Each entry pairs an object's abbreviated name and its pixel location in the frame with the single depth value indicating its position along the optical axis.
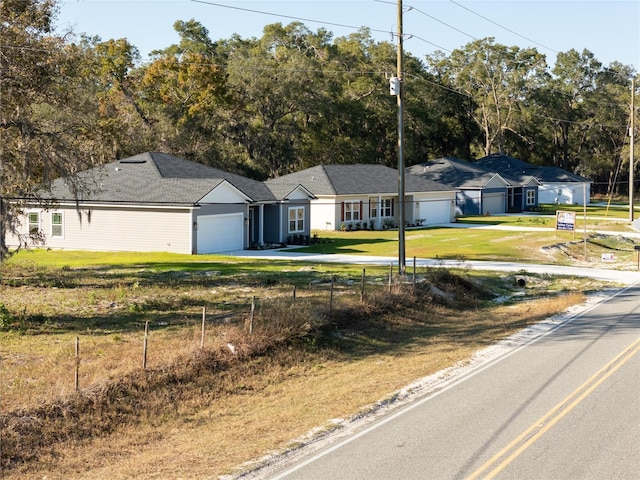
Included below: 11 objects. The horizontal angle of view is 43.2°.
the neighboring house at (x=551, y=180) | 100.44
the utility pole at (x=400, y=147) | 30.92
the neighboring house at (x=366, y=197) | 64.56
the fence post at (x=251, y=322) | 19.33
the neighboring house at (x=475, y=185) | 85.06
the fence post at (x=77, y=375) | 14.65
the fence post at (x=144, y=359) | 16.16
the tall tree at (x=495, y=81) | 109.94
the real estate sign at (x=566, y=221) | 51.75
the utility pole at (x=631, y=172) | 67.31
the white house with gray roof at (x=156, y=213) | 43.50
